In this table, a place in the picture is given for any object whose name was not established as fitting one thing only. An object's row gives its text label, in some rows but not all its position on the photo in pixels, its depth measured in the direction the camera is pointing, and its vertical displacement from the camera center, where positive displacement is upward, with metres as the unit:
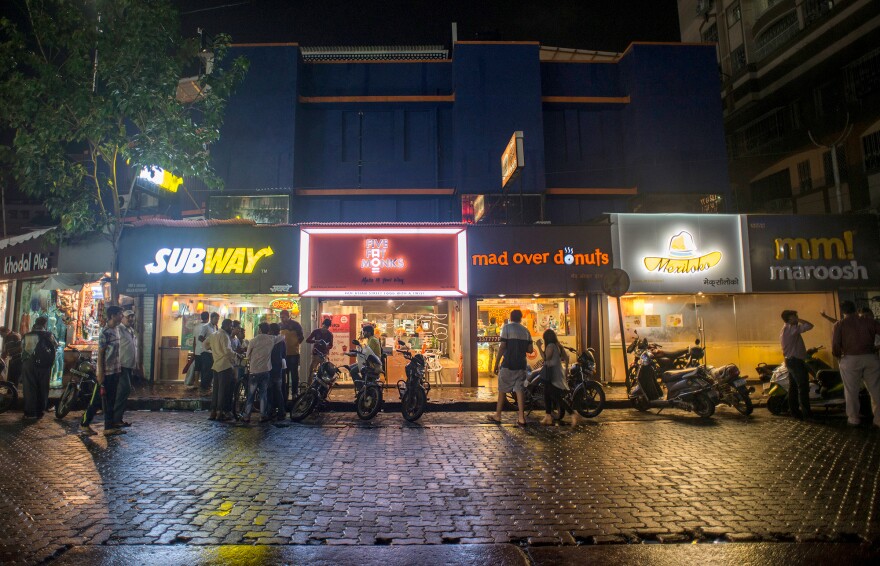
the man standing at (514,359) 9.18 -0.53
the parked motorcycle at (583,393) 9.99 -1.31
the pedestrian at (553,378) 9.34 -0.92
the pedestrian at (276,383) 9.86 -0.99
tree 11.87 +6.19
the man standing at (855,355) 8.35 -0.51
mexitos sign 14.88 +2.43
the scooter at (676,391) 9.74 -1.31
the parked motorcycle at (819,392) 9.59 -1.32
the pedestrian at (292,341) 11.02 -0.14
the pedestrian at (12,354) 11.34 -0.35
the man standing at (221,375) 9.83 -0.80
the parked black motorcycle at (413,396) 9.69 -1.28
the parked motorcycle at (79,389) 9.84 -1.05
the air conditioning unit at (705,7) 28.69 +19.50
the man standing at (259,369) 9.67 -0.67
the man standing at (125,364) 8.82 -0.49
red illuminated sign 14.66 +2.24
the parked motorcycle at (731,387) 9.84 -1.21
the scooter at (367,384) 9.73 -1.04
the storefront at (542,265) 14.73 +2.05
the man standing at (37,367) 9.93 -0.58
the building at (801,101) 18.08 +10.10
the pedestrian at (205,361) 12.13 -0.64
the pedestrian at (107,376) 8.58 -0.70
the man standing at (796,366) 9.42 -0.77
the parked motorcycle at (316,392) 9.58 -1.17
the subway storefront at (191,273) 14.72 +1.97
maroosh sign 15.05 +2.39
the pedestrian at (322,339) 10.62 -0.11
